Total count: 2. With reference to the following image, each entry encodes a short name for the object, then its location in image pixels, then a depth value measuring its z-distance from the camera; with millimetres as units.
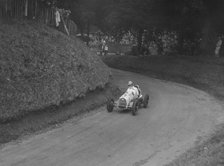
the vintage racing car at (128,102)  19547
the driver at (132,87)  20703
